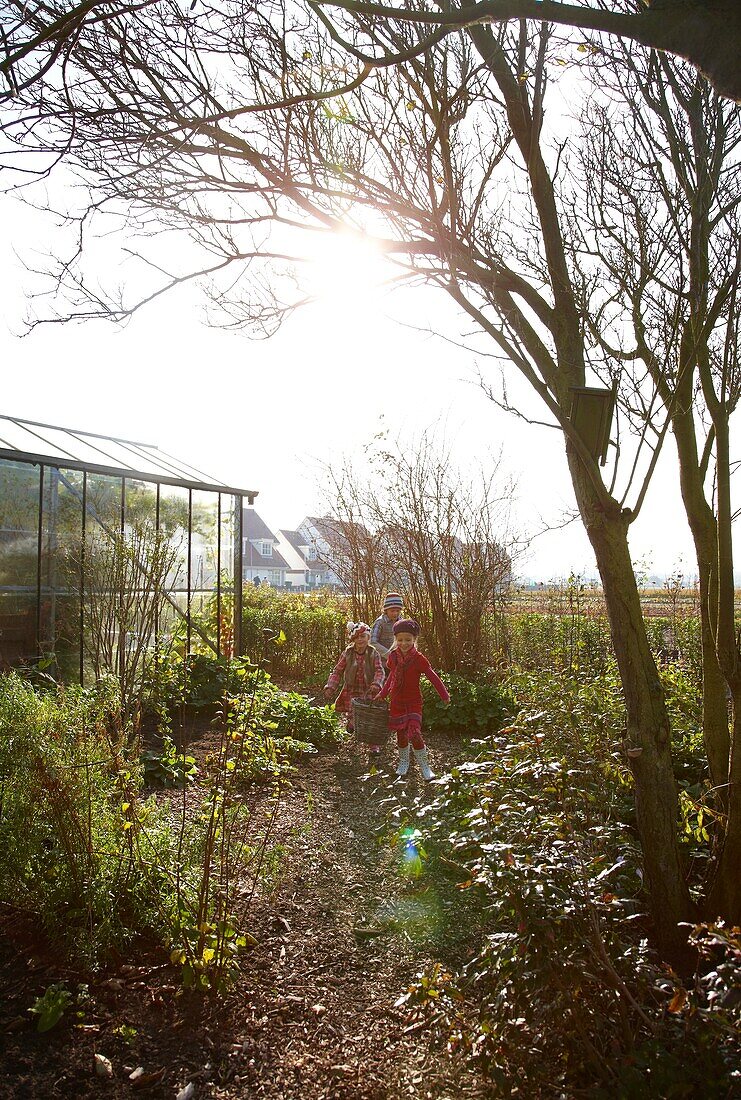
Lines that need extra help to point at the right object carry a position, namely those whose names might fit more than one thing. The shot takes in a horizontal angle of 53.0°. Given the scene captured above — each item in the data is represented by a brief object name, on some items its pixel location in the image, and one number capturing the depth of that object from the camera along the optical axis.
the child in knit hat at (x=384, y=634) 8.02
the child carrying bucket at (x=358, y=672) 6.82
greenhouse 7.23
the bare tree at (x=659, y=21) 1.79
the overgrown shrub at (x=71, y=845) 2.93
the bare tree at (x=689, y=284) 3.05
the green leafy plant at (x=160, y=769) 5.55
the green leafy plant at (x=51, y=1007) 2.52
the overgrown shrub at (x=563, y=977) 1.82
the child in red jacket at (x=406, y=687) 6.20
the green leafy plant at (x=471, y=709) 8.02
